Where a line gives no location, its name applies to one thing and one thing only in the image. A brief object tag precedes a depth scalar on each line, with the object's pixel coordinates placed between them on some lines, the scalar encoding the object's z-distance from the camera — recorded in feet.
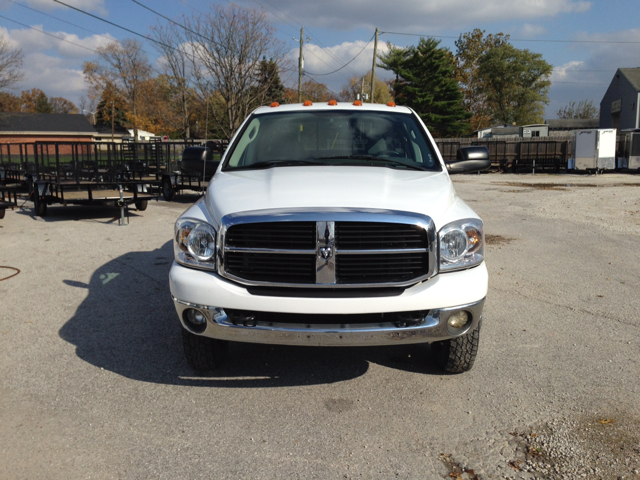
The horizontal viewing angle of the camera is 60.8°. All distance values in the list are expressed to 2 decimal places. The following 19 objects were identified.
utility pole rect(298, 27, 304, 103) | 113.70
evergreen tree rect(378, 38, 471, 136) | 177.58
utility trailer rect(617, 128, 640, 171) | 103.14
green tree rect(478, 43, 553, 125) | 225.76
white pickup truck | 10.37
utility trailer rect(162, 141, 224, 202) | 50.52
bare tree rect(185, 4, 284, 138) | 100.68
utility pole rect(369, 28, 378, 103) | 134.51
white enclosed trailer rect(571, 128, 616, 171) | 100.53
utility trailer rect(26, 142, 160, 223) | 38.52
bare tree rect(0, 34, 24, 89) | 120.57
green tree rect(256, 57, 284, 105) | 106.22
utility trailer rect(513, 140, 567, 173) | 110.11
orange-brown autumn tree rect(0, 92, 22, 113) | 161.90
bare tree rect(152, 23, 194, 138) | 107.96
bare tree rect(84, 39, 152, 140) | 188.03
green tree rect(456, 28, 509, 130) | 233.14
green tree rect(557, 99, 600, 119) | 300.81
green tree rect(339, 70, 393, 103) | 232.14
